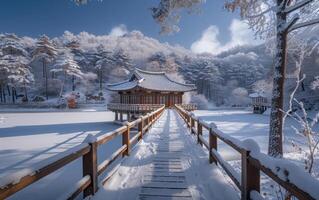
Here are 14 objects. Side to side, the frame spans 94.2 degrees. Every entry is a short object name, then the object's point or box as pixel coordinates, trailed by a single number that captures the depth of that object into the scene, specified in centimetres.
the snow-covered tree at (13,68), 3142
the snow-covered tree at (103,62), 4121
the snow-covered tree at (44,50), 3684
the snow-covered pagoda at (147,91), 2062
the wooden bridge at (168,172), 141
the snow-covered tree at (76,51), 4478
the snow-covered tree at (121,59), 4355
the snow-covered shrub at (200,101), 3640
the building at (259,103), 2939
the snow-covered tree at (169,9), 520
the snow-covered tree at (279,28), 461
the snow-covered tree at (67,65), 3534
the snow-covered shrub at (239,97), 4249
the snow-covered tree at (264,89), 2894
